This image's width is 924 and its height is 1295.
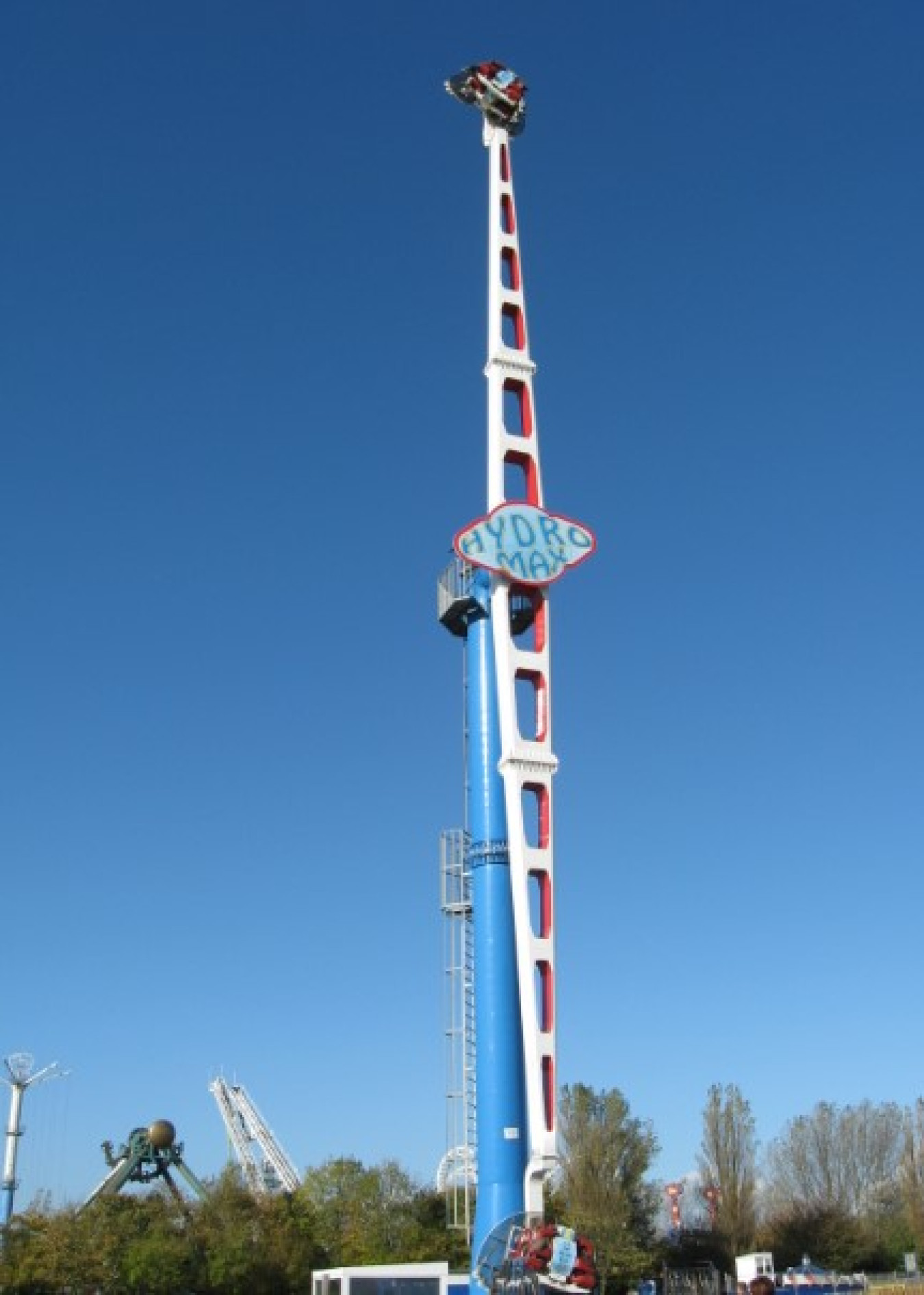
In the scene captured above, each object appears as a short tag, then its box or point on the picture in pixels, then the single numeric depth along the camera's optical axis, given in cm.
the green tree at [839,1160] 7494
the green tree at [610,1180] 5403
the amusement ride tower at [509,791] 3650
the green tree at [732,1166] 5981
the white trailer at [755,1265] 5319
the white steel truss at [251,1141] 7662
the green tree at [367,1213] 5884
